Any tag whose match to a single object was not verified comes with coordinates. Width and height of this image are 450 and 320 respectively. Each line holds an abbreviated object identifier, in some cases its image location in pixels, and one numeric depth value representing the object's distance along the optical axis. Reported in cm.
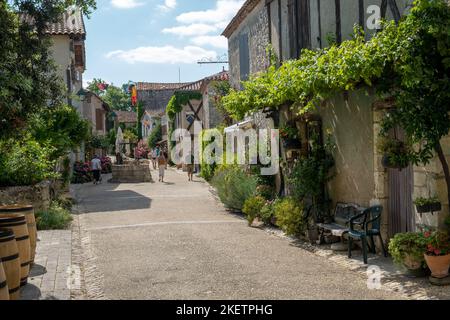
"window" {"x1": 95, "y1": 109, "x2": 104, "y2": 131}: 3881
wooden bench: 865
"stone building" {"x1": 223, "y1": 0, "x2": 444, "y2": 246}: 753
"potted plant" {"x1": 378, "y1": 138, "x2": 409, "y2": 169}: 698
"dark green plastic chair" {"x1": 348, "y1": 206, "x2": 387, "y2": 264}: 777
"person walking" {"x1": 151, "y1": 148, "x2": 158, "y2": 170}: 3597
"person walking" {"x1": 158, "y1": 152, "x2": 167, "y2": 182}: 2448
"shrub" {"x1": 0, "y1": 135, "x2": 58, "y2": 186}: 1191
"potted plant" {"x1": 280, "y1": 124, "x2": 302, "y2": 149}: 1102
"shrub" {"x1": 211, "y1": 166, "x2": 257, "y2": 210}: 1341
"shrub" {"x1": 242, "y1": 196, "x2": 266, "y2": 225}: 1189
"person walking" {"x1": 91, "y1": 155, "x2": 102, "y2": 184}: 2409
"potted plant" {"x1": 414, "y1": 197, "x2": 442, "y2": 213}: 667
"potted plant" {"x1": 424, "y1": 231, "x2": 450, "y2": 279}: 629
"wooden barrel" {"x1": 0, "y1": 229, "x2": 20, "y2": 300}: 552
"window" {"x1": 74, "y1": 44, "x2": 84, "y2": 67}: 2759
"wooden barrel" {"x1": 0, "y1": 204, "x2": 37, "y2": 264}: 734
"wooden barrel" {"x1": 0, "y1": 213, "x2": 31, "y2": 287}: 643
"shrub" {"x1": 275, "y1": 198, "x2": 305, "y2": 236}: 992
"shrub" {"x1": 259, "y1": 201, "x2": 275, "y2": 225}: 1145
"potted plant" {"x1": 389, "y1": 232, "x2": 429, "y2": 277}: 654
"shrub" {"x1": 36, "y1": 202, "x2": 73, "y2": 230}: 1155
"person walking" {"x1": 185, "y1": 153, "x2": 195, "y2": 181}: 2501
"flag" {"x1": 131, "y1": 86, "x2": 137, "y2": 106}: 5395
